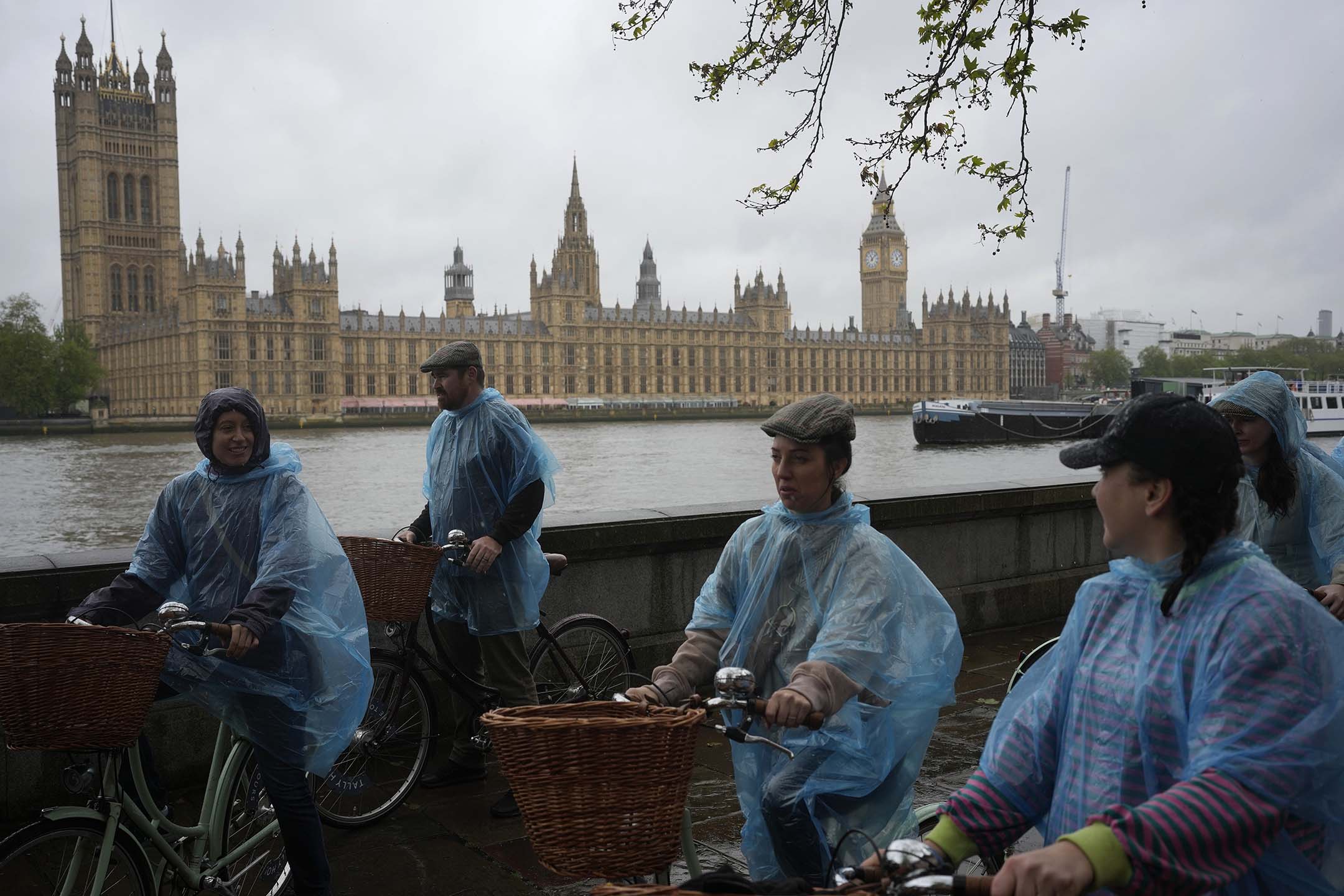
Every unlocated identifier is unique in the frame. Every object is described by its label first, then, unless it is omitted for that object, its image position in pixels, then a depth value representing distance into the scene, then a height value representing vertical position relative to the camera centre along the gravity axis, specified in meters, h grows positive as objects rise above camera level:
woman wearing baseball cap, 1.35 -0.41
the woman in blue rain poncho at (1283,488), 3.10 -0.27
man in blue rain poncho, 3.86 -0.37
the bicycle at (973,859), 2.37 -0.95
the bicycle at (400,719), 3.60 -1.03
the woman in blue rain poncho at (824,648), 2.16 -0.48
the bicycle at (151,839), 2.31 -0.94
